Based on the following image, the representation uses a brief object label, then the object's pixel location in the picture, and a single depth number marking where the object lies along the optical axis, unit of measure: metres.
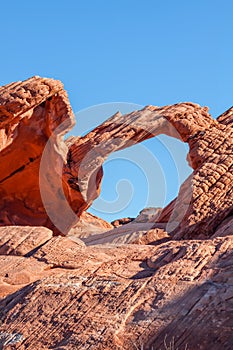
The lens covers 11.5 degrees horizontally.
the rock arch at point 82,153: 18.83
